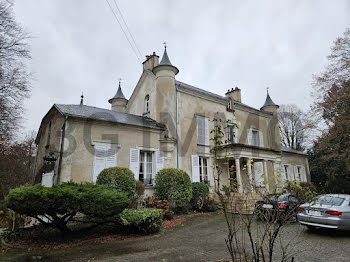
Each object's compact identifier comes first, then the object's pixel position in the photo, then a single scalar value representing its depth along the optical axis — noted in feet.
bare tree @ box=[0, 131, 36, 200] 47.32
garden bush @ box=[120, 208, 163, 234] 23.58
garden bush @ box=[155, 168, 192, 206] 34.94
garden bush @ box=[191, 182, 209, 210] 39.60
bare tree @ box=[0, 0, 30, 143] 38.55
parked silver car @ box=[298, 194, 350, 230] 21.34
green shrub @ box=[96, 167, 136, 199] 30.25
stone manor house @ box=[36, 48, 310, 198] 32.78
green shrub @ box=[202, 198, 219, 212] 39.68
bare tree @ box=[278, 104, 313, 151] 99.19
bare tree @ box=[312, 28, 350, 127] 43.64
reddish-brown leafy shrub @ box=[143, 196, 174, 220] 31.99
